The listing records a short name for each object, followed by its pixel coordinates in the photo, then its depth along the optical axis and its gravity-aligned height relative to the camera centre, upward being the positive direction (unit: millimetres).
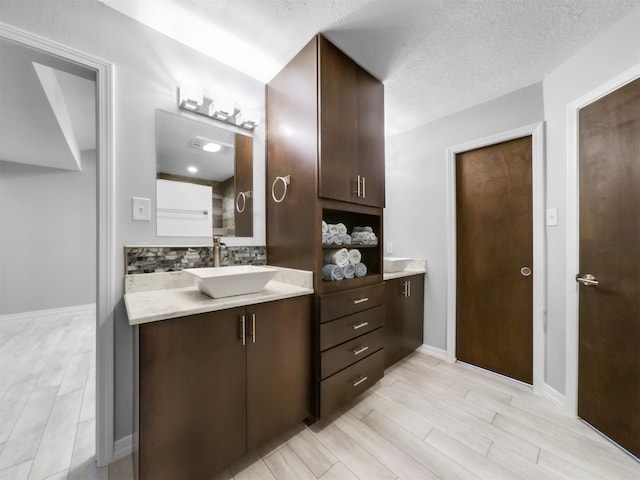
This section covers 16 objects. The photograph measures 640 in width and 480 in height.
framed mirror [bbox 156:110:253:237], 1473 +406
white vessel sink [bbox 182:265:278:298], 1148 -208
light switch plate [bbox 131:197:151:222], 1365 +180
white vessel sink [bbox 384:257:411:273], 2361 -248
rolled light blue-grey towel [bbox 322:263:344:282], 1609 -220
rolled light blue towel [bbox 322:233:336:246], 1638 +3
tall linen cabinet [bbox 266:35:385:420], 1478 +360
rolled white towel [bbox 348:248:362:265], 1839 -127
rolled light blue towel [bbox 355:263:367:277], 1822 -229
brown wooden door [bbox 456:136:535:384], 2018 -169
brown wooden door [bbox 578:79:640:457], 1303 -154
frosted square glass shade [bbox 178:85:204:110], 1500 +883
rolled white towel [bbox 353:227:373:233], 1996 +84
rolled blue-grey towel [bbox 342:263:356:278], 1706 -222
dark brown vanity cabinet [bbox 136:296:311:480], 939 -654
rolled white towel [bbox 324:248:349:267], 1708 -126
